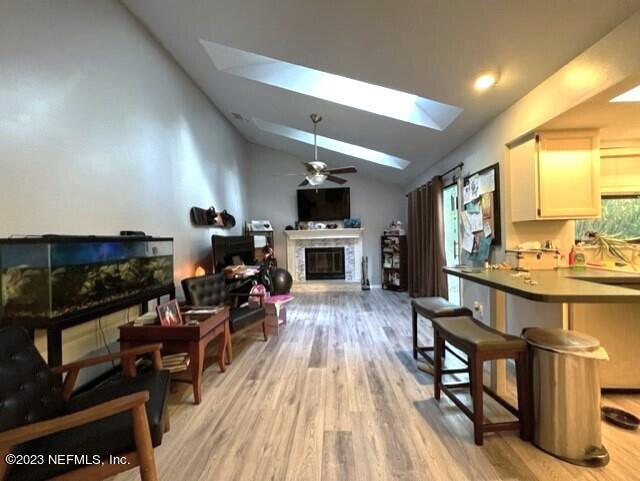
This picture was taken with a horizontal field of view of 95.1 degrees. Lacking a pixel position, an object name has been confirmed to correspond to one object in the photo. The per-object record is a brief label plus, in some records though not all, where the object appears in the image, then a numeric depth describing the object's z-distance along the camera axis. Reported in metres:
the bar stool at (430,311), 2.41
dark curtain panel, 4.43
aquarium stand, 1.65
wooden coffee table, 2.18
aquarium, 1.62
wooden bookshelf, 6.48
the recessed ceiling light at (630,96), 1.86
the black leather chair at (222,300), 3.07
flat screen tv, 6.91
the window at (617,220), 2.75
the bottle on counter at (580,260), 2.48
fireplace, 7.07
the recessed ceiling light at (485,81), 2.17
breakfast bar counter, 1.97
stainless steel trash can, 1.50
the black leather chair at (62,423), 1.07
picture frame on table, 2.27
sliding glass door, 4.23
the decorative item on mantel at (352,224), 6.82
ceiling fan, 3.92
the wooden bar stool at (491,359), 1.64
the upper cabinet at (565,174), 2.33
